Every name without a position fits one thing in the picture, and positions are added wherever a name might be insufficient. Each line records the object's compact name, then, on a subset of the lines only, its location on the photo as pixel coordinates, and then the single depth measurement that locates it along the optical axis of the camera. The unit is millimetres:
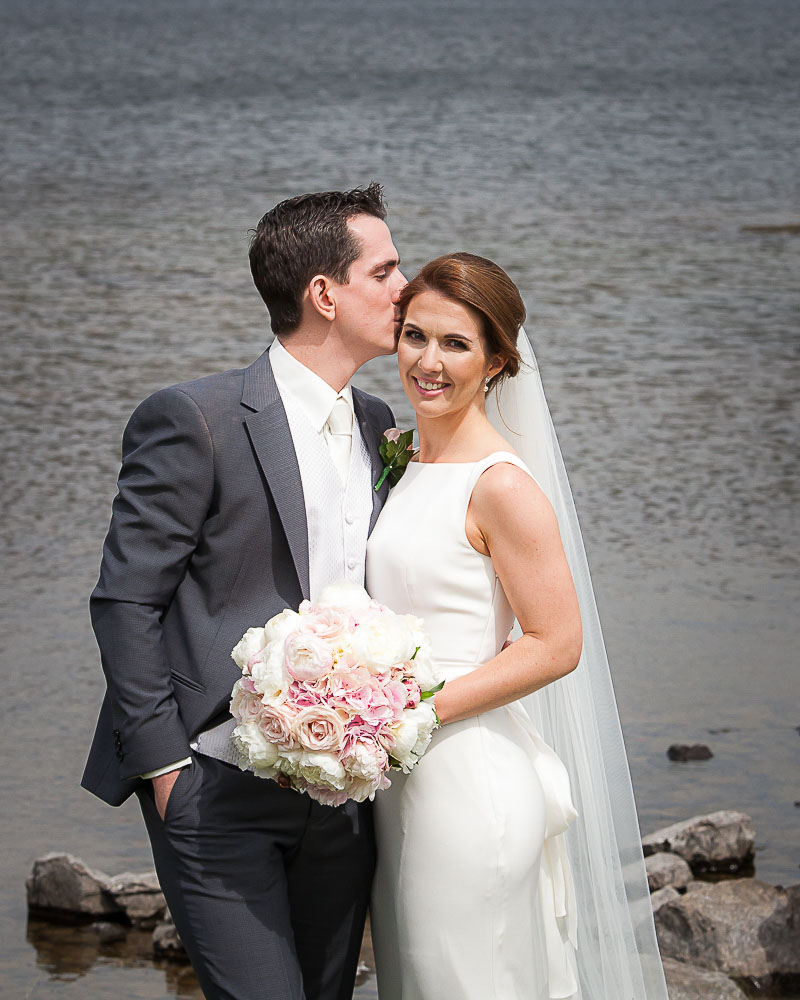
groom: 3465
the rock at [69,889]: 5840
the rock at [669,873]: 5977
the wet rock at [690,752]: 7113
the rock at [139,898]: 5809
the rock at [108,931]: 5780
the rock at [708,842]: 6164
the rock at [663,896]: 5712
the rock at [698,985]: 5141
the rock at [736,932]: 5449
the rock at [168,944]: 5598
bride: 3541
